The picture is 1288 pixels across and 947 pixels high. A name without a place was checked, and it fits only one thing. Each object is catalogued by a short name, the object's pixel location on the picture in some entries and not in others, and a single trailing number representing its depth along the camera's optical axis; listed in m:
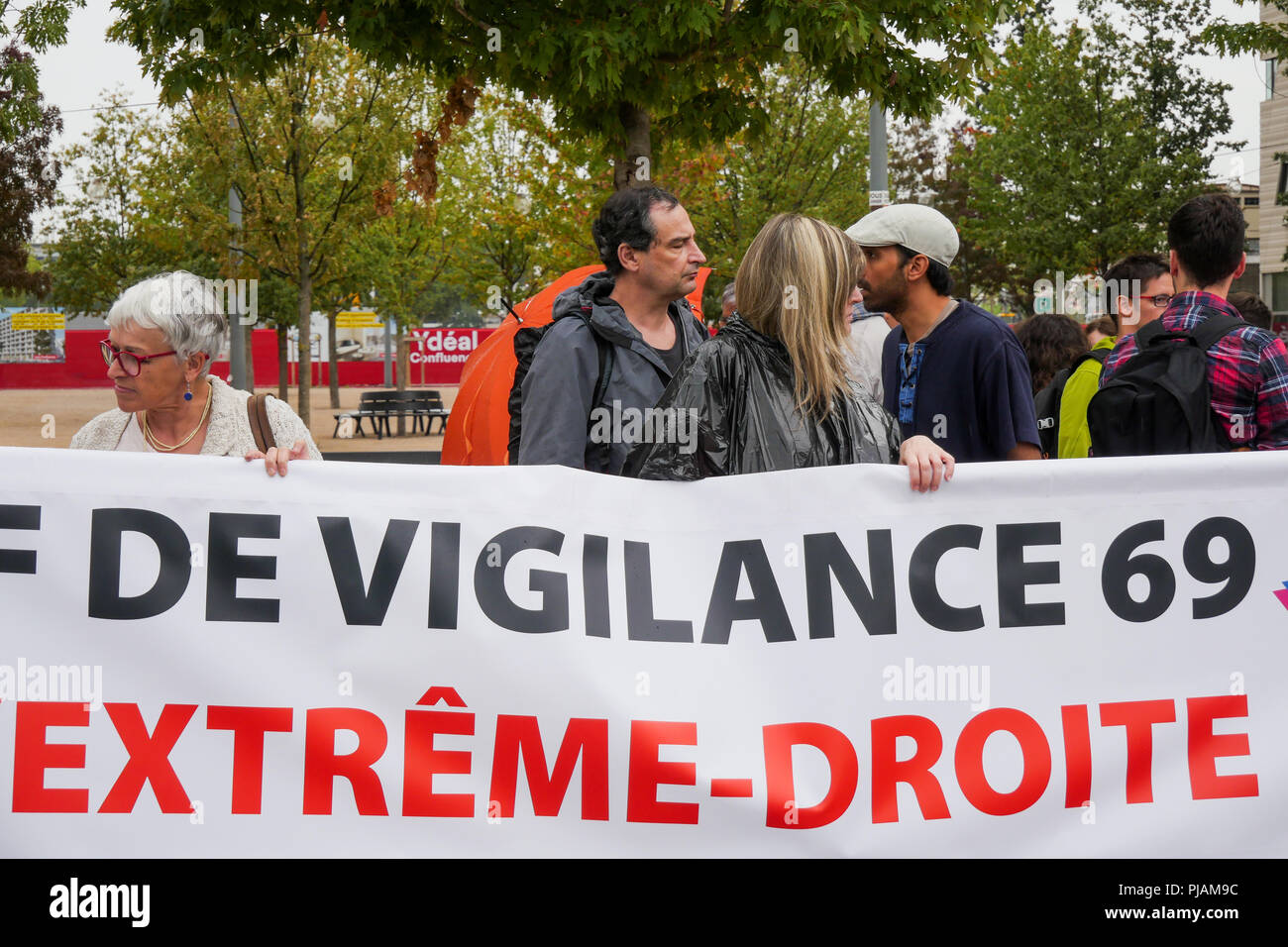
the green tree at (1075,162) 30.03
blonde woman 3.59
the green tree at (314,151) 21.67
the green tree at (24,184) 26.55
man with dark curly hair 4.16
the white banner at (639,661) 3.37
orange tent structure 6.83
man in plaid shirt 4.06
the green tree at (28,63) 16.45
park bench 27.41
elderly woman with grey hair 3.69
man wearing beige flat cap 4.24
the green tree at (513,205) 22.41
